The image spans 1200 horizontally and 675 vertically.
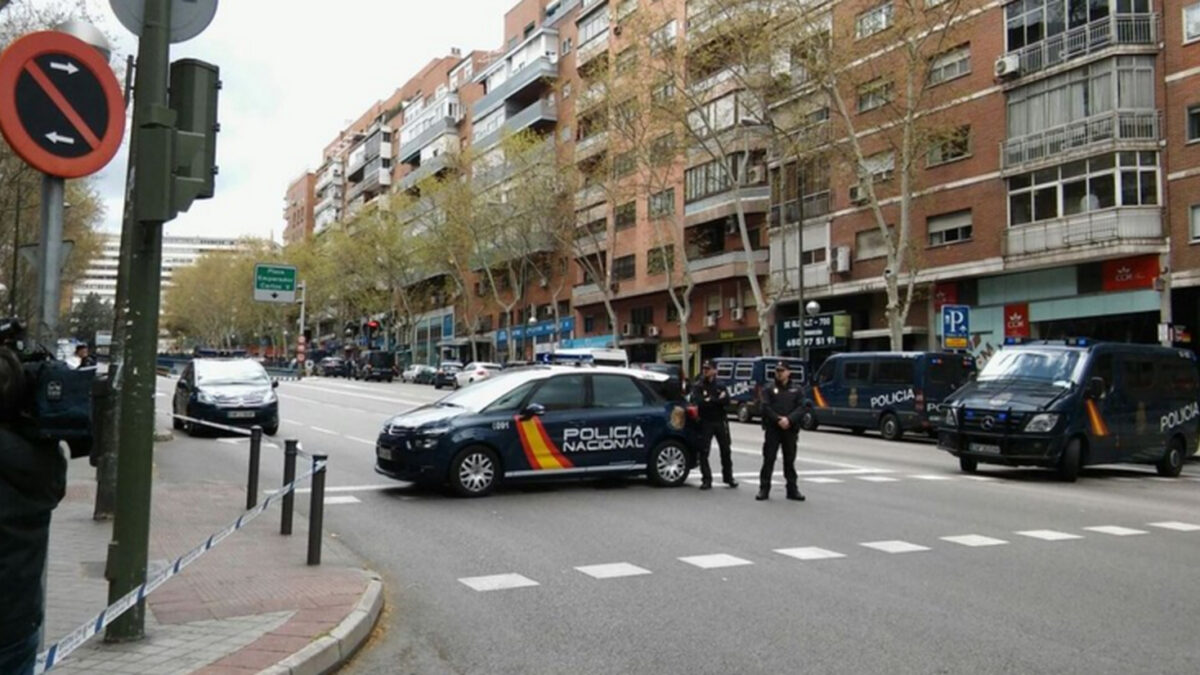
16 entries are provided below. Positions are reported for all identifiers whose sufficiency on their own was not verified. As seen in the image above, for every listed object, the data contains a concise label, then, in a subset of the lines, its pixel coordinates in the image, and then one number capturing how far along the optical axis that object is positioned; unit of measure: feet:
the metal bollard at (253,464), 34.63
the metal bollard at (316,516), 25.18
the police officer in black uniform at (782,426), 39.83
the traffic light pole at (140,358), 16.67
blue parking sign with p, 88.63
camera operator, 10.09
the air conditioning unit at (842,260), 128.57
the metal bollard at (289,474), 28.94
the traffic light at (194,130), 16.79
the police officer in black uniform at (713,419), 43.80
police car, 38.86
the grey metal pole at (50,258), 16.05
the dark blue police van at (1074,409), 50.72
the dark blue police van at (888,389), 82.02
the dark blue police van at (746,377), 98.07
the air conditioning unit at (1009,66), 106.11
